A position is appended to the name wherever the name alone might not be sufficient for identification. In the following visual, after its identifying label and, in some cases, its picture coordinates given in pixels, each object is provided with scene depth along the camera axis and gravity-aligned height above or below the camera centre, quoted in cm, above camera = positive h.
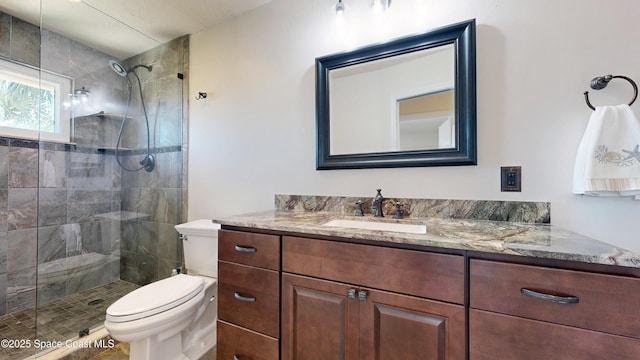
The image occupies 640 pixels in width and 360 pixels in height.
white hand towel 96 +11
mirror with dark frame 127 +46
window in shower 196 +65
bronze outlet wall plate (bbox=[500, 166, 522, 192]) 119 +2
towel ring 100 +41
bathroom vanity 66 -38
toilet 123 -70
